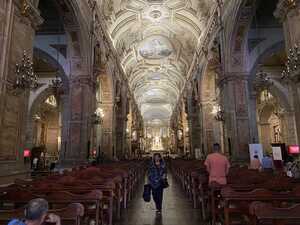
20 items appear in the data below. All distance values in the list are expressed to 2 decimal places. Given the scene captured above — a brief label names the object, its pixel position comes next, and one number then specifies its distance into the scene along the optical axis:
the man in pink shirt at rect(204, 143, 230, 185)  4.51
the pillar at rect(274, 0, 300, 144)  5.71
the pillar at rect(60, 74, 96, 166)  10.70
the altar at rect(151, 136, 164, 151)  49.66
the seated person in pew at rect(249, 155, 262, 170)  8.84
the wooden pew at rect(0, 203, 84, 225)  2.14
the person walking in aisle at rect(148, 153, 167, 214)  5.23
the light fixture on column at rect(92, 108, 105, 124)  11.92
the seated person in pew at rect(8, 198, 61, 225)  1.56
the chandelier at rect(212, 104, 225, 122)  11.59
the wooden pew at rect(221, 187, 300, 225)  3.05
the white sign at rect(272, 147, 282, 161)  10.80
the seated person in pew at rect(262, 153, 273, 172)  8.74
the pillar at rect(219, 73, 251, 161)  10.48
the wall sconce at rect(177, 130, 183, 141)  30.53
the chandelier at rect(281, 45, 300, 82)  5.38
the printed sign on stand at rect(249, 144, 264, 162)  9.25
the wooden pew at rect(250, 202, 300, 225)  2.11
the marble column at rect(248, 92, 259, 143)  11.03
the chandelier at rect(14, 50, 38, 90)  5.38
